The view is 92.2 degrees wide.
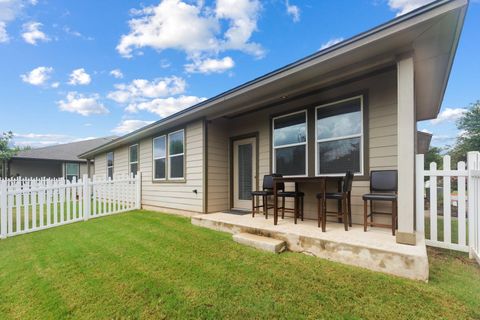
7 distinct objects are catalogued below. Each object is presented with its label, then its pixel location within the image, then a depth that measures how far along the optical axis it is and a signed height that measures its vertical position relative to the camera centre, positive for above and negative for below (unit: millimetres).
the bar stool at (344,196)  3451 -535
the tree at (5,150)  16438 +968
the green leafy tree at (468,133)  15739 +1935
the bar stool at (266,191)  4712 -624
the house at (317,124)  2854 +807
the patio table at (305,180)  3512 -321
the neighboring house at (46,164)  17547 -69
